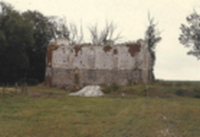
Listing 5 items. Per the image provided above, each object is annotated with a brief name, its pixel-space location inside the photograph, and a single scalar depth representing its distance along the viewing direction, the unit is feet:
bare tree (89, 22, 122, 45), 146.91
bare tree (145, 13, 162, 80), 102.86
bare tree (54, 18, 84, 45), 147.71
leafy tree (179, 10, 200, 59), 87.04
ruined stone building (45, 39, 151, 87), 72.59
